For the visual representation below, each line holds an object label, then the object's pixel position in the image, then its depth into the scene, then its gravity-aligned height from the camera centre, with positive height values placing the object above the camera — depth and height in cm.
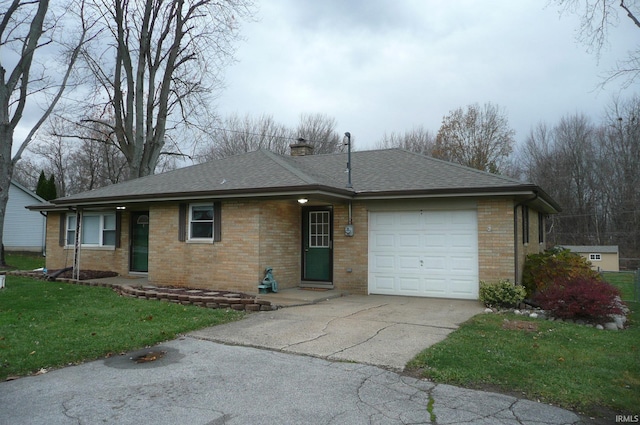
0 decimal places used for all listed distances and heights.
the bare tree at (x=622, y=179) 3244 +454
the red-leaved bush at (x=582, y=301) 859 -111
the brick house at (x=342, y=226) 1102 +40
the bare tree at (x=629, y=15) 1243 +607
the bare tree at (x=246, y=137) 3816 +864
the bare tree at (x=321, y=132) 3856 +915
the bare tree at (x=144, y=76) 2292 +857
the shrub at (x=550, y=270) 1089 -69
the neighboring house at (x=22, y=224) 3111 +111
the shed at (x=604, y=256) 3112 -94
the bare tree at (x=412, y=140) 3931 +877
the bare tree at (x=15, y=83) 1622 +566
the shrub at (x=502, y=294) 1011 -114
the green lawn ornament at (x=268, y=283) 1156 -105
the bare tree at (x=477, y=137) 3391 +771
